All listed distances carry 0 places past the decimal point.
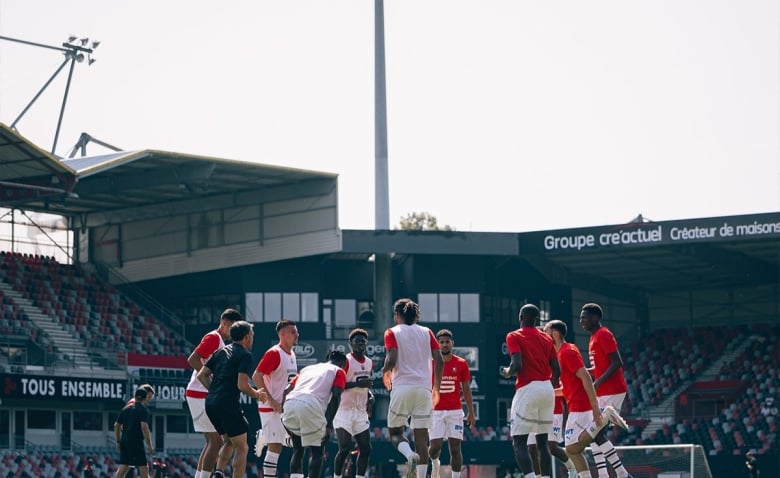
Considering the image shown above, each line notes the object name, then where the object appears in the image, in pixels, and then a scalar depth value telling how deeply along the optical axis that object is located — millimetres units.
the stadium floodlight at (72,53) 56522
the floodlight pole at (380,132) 58238
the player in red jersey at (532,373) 17391
